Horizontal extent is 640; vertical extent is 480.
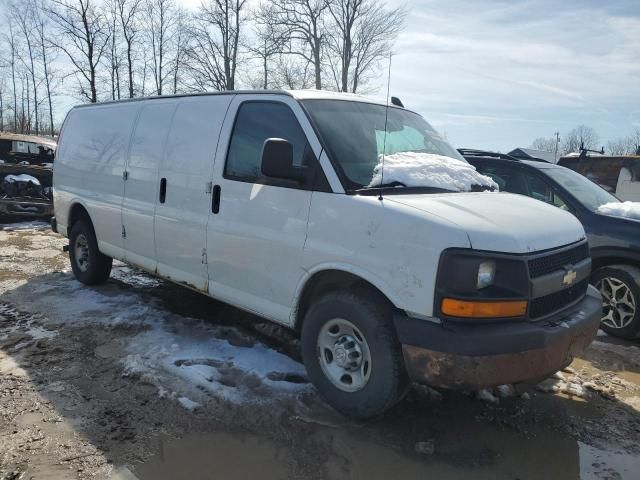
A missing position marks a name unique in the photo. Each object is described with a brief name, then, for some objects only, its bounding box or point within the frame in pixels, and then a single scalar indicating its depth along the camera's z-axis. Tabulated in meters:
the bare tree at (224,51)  36.44
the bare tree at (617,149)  68.09
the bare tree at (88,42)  32.03
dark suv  5.07
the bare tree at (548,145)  83.87
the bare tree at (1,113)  48.70
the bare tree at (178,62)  38.34
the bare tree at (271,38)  36.31
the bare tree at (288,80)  37.25
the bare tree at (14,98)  42.92
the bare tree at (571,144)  75.04
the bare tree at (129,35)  36.06
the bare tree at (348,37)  37.94
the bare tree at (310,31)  36.47
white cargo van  2.77
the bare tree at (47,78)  39.66
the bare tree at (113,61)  35.30
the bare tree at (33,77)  40.88
